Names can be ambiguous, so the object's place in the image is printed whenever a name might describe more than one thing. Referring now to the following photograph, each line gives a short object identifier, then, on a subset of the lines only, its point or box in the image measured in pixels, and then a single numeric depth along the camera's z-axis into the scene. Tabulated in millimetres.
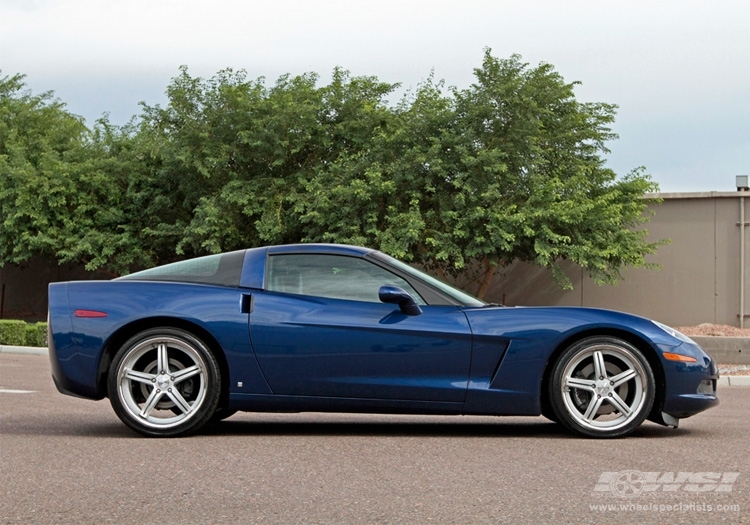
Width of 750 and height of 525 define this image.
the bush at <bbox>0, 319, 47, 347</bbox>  24094
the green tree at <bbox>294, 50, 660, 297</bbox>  29031
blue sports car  7117
